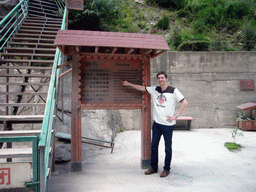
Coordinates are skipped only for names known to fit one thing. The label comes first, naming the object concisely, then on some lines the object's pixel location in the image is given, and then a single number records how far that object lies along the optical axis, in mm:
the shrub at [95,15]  8625
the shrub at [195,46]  10538
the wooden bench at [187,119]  8528
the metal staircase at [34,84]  2389
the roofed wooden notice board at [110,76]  4000
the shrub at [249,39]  10750
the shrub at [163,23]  13883
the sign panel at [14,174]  2242
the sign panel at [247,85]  9375
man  3861
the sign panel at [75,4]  7255
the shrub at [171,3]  16391
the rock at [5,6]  9680
